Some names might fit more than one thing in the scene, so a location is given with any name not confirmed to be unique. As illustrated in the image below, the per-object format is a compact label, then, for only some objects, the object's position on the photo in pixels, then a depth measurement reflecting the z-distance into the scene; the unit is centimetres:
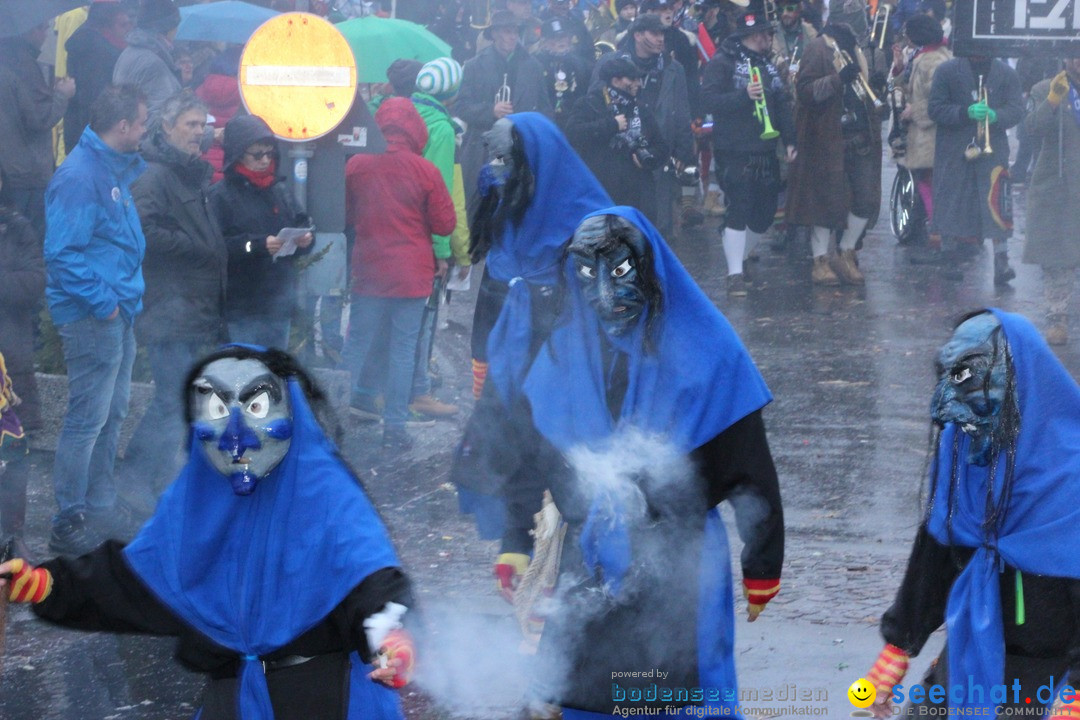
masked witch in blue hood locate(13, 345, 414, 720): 692
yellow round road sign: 1639
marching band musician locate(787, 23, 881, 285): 2416
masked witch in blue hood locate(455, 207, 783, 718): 776
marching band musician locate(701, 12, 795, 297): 2361
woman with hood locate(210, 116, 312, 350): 1482
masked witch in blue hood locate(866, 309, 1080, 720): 730
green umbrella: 2275
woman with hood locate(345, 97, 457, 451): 1702
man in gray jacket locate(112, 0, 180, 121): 1912
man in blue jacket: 1322
